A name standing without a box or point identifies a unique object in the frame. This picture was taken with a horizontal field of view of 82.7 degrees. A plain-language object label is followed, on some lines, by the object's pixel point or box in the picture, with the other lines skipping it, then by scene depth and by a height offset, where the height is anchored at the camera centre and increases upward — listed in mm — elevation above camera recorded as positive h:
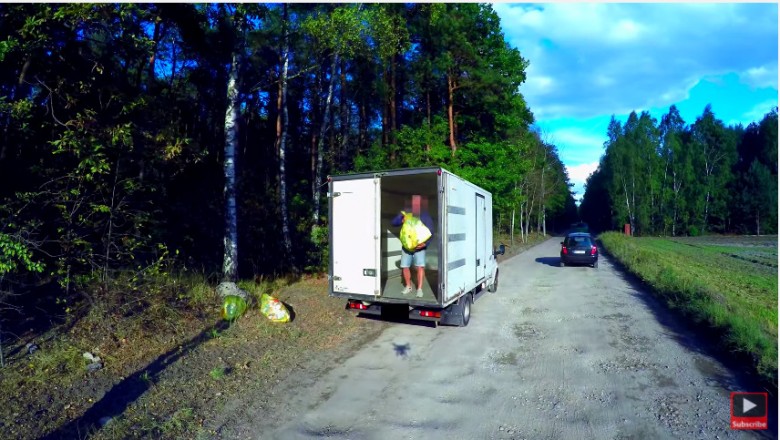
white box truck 7191 -326
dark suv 18719 -1076
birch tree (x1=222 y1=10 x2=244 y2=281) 9367 +1160
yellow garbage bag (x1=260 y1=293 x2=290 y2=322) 7930 -1494
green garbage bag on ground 7941 -1454
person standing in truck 7727 -635
